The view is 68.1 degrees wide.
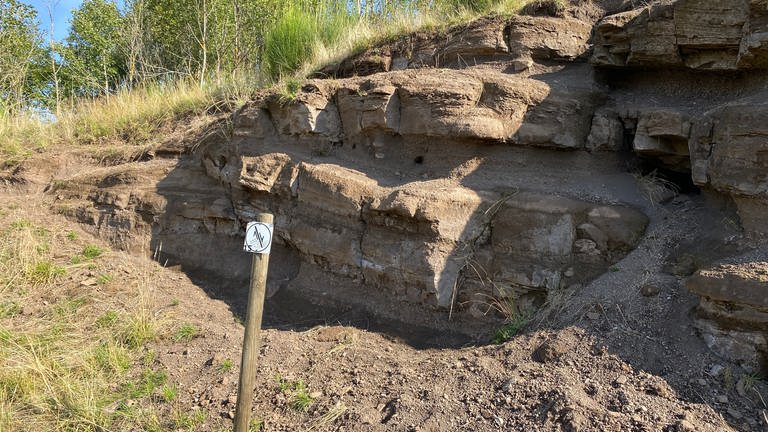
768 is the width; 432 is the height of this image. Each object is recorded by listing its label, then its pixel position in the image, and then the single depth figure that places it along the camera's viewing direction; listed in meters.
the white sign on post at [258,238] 3.11
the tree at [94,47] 11.64
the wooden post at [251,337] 3.16
